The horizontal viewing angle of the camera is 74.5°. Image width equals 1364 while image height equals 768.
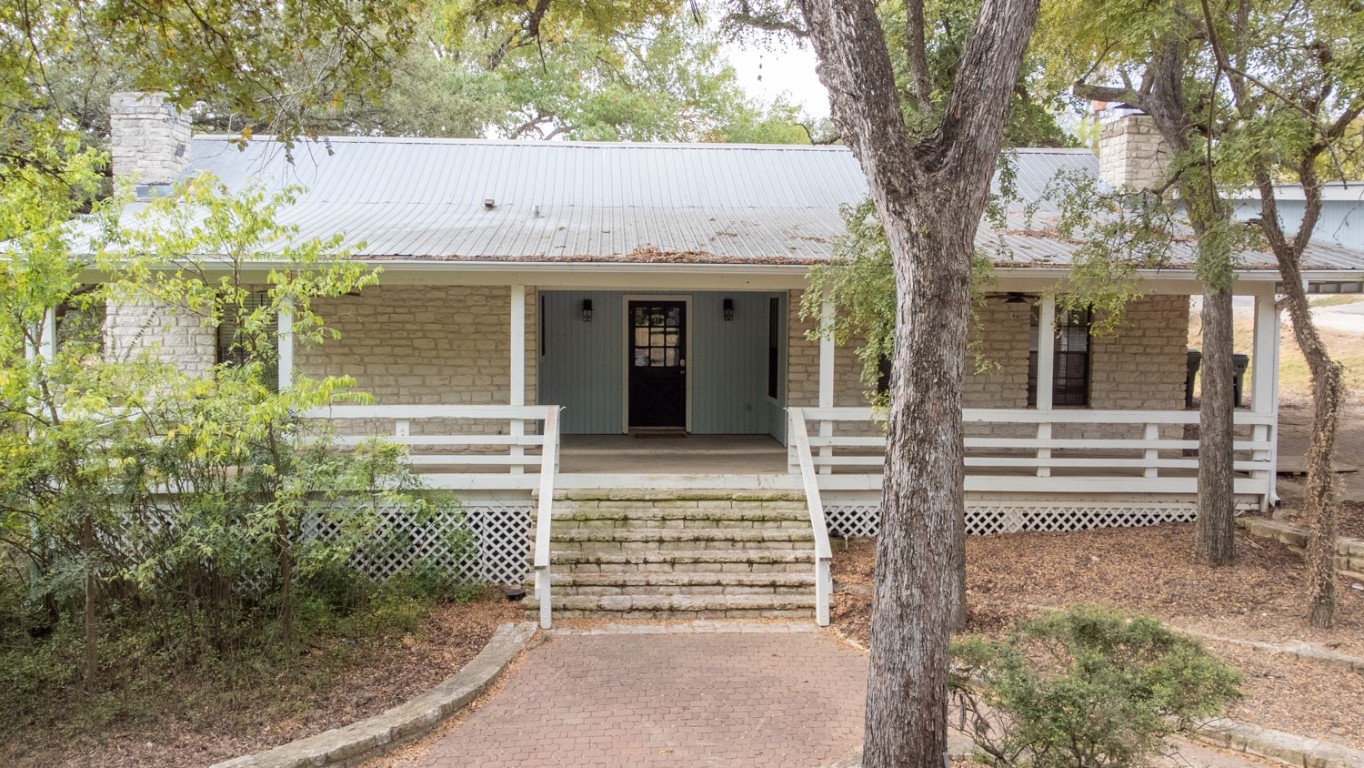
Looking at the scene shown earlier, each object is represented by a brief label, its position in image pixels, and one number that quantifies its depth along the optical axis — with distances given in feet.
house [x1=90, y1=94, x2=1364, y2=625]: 27.61
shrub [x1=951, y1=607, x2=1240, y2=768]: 12.13
